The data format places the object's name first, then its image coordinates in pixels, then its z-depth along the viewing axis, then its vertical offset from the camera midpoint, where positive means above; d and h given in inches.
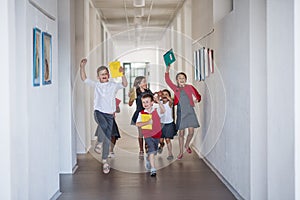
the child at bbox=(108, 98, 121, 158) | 358.7 -28.4
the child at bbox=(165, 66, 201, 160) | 369.7 -8.5
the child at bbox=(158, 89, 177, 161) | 362.9 -19.5
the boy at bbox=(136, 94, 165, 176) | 317.4 -22.5
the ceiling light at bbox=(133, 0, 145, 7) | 459.5 +76.3
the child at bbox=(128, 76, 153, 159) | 359.6 +1.4
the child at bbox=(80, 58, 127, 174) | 323.6 -5.1
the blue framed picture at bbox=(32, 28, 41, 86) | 213.3 +14.8
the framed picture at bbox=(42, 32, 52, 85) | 231.8 +15.3
